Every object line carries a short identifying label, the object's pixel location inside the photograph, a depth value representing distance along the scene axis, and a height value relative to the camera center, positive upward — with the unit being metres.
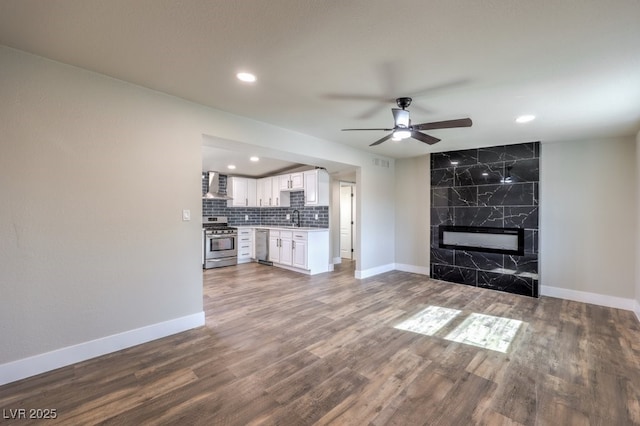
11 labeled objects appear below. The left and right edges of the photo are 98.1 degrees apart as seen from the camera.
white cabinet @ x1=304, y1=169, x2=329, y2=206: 6.31 +0.54
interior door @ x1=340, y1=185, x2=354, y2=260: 7.98 -0.32
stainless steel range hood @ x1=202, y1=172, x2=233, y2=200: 7.12 +0.59
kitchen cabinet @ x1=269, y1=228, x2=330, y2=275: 5.84 -0.87
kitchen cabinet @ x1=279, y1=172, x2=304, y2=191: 6.73 +0.73
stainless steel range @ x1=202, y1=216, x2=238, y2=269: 6.44 -0.86
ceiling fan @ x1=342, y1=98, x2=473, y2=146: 2.73 +0.86
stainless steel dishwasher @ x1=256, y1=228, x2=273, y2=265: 6.97 -0.87
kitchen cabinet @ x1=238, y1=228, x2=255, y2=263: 7.16 -0.90
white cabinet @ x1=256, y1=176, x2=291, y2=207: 7.34 +0.45
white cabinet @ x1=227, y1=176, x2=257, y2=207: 7.59 +0.55
